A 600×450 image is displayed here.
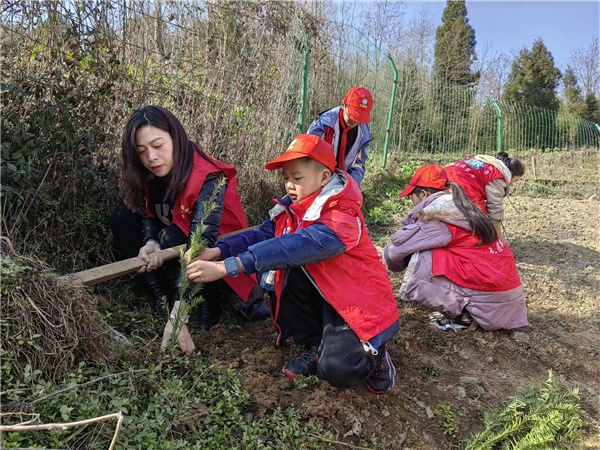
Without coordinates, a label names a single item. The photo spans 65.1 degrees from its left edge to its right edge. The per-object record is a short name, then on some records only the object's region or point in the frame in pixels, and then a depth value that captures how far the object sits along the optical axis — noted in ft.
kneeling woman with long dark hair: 8.59
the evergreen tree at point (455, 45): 67.72
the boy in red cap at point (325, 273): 7.09
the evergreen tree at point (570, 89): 78.89
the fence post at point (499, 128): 39.00
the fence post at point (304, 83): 18.52
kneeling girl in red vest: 11.14
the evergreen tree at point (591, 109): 71.51
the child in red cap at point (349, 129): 12.85
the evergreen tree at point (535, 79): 72.59
